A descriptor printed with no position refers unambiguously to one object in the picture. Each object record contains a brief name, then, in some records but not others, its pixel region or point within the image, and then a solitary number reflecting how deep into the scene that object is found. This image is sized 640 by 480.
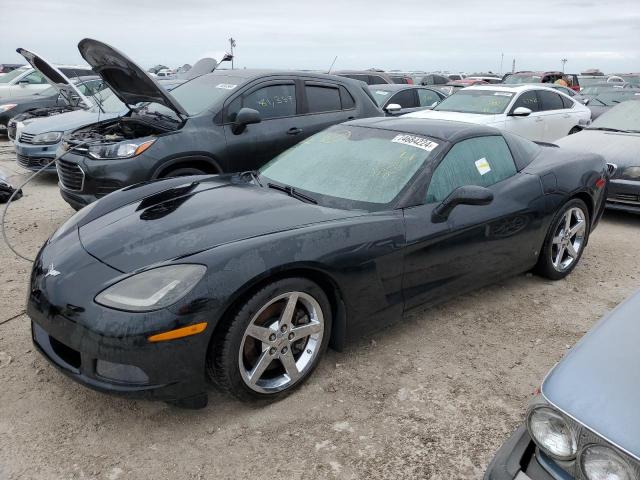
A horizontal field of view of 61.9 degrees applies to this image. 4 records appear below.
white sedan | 8.55
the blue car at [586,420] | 1.42
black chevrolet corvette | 2.34
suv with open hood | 4.90
